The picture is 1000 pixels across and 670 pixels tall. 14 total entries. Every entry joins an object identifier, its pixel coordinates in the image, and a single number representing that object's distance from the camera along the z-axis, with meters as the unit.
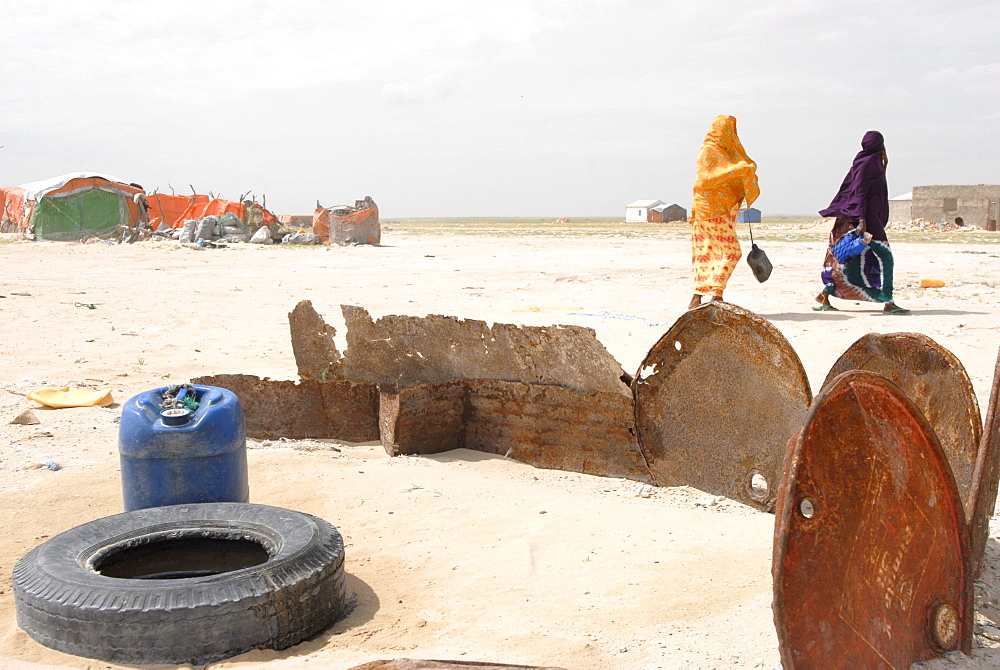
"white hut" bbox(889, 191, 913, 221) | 45.47
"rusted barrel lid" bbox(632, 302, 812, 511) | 4.29
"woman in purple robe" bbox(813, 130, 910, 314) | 10.13
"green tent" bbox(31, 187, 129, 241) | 30.22
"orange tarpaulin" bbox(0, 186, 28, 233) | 32.38
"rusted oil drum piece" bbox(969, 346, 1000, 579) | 2.83
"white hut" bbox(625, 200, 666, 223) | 75.44
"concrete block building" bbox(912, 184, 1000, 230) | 40.50
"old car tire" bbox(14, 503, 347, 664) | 2.84
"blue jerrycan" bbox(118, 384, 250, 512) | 3.70
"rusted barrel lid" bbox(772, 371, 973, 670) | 2.15
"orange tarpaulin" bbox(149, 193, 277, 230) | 30.73
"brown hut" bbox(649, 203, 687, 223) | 71.94
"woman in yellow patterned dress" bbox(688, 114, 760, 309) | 9.27
